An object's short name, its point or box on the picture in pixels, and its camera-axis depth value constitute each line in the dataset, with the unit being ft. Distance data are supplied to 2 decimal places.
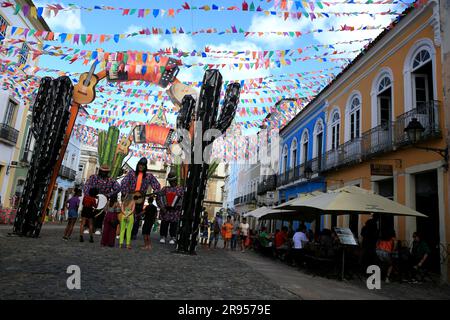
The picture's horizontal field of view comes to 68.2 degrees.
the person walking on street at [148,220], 28.06
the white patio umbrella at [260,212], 42.63
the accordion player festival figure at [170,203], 35.35
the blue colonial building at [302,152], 55.88
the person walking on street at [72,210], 28.50
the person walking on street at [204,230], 46.85
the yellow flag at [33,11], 23.88
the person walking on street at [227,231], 47.81
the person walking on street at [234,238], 48.72
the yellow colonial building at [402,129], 29.01
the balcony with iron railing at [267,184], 78.27
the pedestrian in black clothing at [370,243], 24.14
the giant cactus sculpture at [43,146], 28.17
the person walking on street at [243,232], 47.33
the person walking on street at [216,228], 47.16
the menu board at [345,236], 22.03
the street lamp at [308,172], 51.88
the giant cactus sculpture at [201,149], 27.86
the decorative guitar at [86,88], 35.04
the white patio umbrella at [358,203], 22.43
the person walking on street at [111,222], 25.76
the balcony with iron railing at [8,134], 59.72
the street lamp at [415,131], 26.11
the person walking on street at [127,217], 25.79
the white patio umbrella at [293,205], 28.12
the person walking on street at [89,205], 26.89
